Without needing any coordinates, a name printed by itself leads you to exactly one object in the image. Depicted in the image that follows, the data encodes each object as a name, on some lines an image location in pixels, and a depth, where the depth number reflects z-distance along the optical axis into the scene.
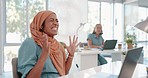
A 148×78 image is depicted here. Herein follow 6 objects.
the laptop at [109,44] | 4.17
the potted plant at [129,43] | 4.36
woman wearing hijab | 1.48
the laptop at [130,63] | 1.22
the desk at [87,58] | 3.63
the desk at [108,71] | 1.59
